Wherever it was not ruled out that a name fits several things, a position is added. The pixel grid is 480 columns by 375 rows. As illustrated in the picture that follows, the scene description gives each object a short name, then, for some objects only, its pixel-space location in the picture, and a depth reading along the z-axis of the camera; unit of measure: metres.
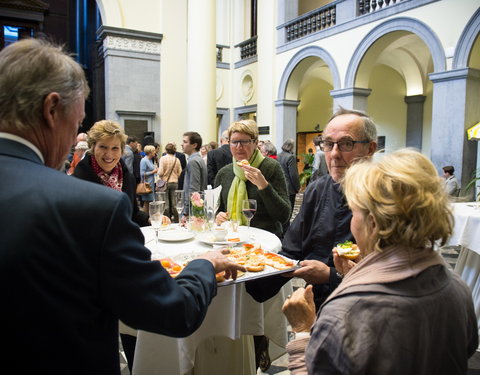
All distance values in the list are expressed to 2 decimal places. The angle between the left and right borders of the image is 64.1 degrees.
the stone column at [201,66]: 11.49
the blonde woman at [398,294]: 0.93
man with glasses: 1.97
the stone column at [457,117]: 7.56
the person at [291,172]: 6.63
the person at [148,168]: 8.08
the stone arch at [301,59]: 10.37
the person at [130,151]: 7.52
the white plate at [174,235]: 2.38
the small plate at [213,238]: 2.23
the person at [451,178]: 7.29
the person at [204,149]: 8.90
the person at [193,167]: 5.34
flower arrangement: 2.49
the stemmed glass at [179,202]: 2.72
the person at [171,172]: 7.40
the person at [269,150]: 7.01
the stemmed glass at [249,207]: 2.49
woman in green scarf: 2.85
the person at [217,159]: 5.72
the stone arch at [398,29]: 7.91
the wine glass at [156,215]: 2.21
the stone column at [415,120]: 12.66
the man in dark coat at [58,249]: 0.86
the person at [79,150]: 5.43
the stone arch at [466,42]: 7.15
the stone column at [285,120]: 12.34
